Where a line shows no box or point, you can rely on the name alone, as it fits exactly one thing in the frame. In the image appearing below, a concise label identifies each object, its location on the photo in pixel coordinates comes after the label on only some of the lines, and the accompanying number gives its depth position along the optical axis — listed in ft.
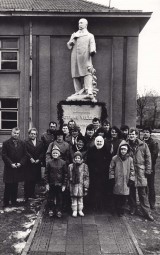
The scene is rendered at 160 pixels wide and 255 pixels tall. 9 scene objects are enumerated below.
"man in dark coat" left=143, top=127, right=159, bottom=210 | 21.53
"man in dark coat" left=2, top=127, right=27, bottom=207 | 21.41
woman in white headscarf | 19.52
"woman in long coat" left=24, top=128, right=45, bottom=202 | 22.33
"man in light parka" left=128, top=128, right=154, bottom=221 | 19.77
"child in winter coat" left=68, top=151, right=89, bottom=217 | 18.93
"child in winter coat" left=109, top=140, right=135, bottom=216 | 19.15
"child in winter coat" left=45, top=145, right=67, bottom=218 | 19.01
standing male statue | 31.22
